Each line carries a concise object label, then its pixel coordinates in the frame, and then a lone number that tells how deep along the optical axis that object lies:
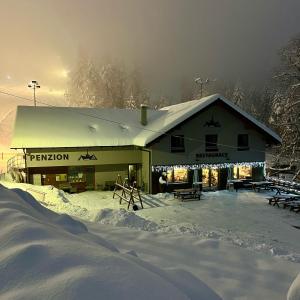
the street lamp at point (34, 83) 38.02
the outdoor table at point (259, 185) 26.84
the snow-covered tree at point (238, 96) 67.31
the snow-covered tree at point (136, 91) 74.88
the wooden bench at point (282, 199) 21.77
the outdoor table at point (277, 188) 24.69
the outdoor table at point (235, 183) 27.71
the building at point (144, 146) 25.62
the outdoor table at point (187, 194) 23.73
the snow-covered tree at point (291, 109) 23.02
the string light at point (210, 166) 26.09
